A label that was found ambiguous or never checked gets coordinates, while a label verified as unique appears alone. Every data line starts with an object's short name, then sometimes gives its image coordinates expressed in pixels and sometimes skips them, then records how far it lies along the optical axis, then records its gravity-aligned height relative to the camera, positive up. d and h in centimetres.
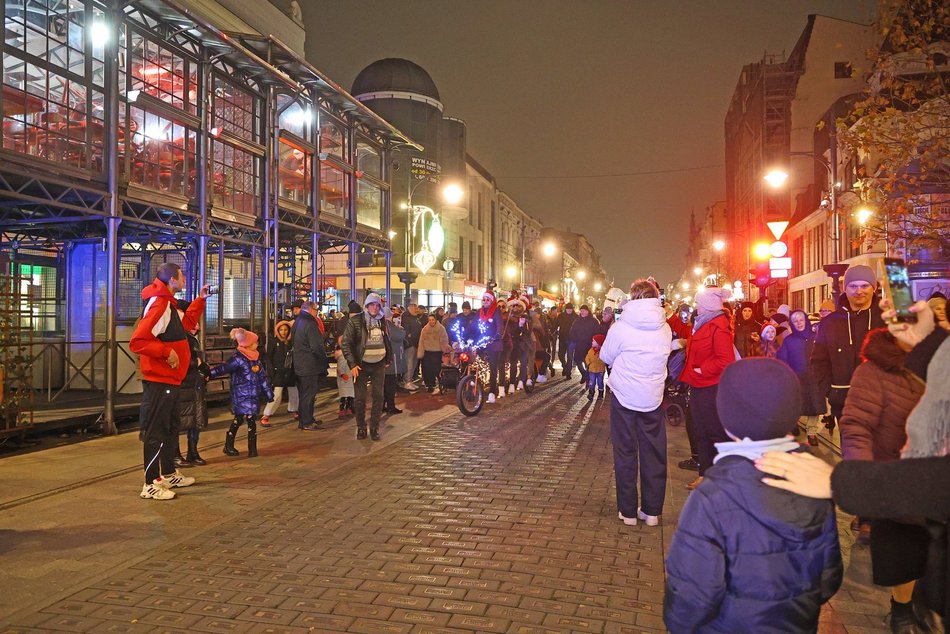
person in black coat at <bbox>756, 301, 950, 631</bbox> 188 -45
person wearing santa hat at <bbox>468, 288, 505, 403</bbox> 1385 -36
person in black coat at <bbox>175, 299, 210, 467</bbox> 773 -97
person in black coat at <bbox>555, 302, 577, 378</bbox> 2033 -51
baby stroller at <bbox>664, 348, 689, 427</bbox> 1159 -141
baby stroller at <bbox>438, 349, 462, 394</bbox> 1576 -137
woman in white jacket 592 -72
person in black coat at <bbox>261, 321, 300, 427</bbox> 1188 -80
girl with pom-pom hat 882 -86
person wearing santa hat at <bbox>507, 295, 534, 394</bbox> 1549 -57
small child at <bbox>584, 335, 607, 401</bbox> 1452 -110
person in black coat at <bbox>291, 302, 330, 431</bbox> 1120 -74
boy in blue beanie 219 -70
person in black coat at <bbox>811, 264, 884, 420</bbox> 614 -22
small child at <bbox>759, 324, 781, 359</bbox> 1116 -38
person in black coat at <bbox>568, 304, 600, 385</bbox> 1597 -39
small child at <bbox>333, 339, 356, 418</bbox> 1295 -131
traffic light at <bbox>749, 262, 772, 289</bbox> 2116 +112
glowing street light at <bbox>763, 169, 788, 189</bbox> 2050 +392
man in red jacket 681 -54
